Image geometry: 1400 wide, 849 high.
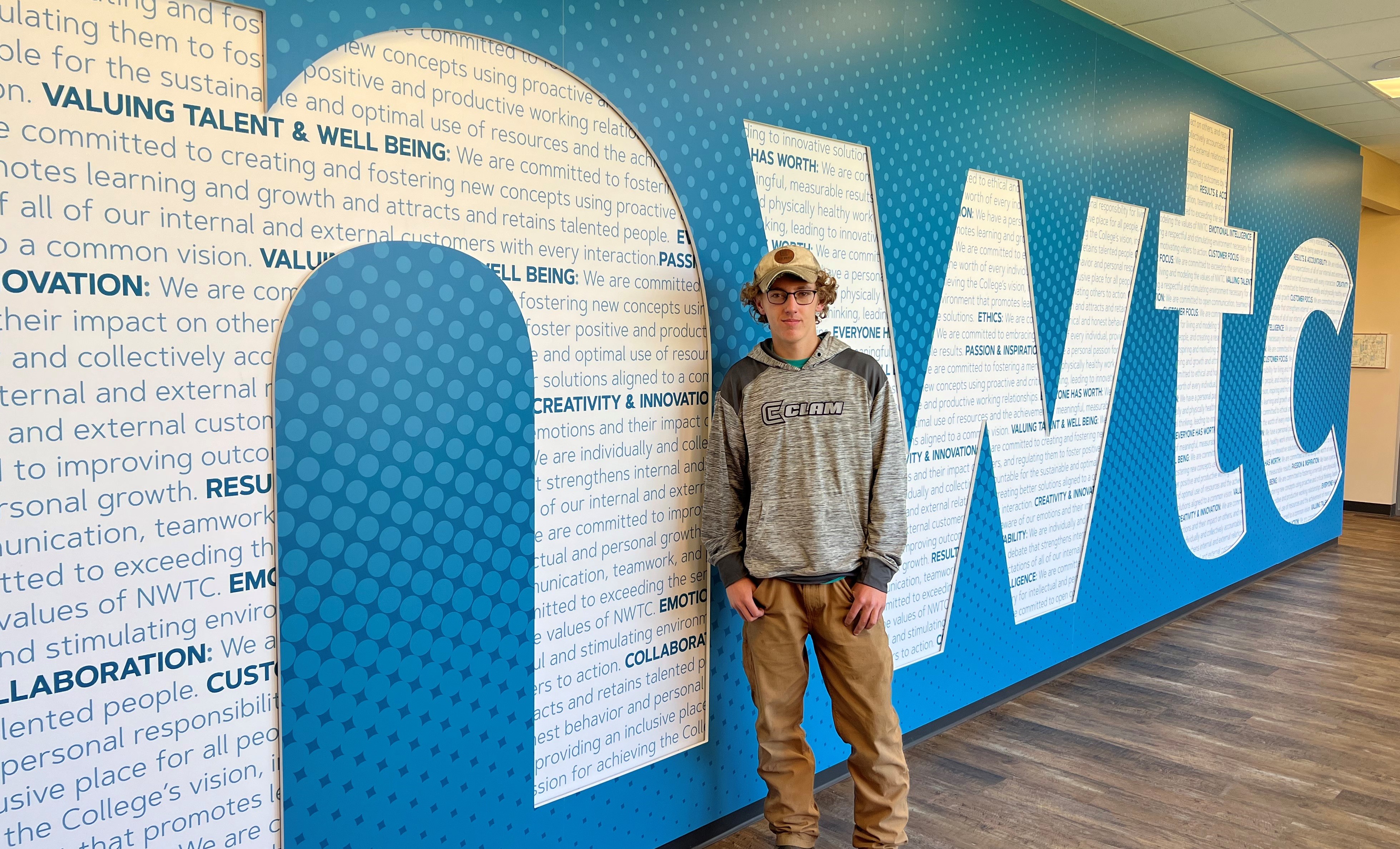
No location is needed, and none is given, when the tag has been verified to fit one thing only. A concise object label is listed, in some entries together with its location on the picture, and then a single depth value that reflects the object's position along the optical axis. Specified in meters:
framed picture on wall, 8.70
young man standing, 2.60
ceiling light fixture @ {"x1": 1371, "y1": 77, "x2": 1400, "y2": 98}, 5.34
